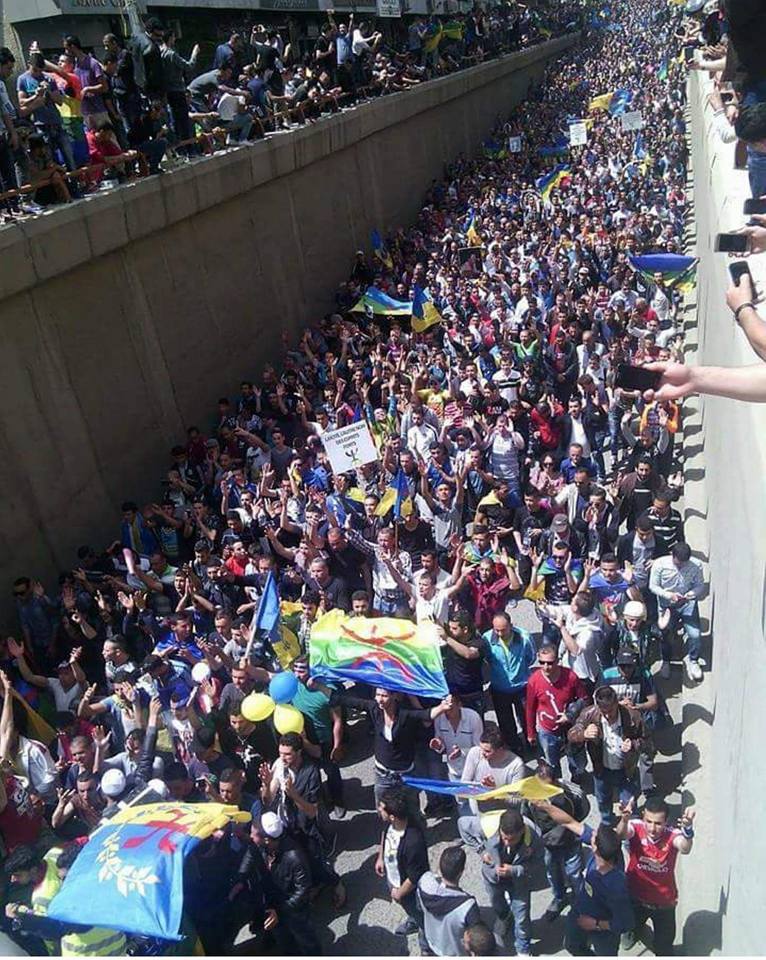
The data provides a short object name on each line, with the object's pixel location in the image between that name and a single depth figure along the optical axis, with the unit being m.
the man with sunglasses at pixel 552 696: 5.91
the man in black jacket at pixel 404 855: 5.00
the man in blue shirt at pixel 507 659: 6.29
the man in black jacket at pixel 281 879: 5.07
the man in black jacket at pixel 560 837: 4.94
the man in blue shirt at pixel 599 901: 4.57
